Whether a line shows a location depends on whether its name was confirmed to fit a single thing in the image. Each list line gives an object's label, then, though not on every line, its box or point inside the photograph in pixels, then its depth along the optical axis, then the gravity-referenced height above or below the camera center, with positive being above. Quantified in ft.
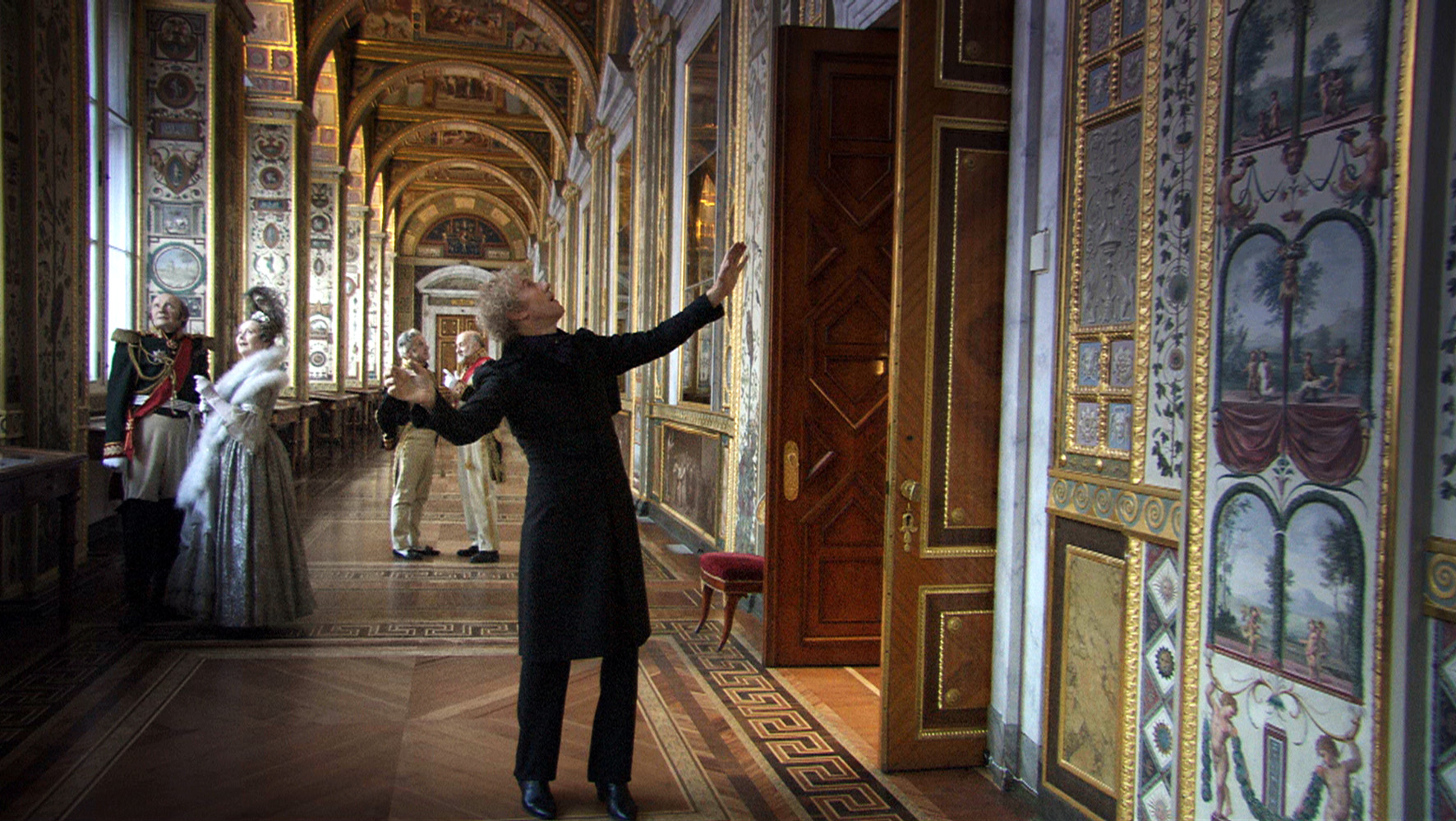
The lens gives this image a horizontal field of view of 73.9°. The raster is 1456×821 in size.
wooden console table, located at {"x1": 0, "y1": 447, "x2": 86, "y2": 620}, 14.12 -1.64
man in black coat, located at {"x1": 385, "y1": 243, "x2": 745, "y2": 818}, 9.31 -1.05
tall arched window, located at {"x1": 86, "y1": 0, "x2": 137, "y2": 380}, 26.40 +5.82
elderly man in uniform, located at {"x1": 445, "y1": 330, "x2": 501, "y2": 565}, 22.33 -2.12
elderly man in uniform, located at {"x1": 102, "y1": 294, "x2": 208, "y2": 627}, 16.42 -0.79
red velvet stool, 15.84 -2.99
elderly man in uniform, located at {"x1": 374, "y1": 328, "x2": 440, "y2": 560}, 22.76 -2.13
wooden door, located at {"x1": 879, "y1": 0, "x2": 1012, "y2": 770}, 11.05 +0.38
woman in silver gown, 15.85 -1.89
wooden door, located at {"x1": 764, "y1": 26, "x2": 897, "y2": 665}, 14.94 +0.82
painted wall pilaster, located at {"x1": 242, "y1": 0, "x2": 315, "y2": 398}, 38.37 +8.89
